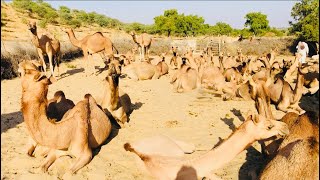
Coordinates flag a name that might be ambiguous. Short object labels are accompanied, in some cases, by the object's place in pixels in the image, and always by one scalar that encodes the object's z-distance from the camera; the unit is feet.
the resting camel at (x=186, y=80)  35.08
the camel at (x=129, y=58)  49.31
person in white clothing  44.37
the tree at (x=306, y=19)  76.37
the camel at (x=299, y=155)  9.80
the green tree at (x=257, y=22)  161.56
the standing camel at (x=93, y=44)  43.70
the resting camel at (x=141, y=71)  42.67
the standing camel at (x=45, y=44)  37.74
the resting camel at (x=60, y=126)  12.10
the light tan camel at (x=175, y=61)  53.76
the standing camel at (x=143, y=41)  62.08
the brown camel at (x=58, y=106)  17.07
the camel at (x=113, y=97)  20.32
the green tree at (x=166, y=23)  149.43
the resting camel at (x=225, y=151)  10.81
